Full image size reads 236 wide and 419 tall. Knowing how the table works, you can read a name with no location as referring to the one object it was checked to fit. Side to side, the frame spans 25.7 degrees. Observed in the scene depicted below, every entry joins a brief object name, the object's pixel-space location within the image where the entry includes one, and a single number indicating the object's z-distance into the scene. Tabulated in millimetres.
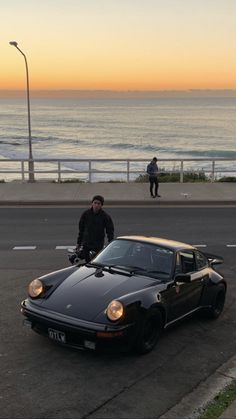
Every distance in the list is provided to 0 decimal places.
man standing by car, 8320
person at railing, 18656
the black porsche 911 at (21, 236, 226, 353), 5609
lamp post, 22278
